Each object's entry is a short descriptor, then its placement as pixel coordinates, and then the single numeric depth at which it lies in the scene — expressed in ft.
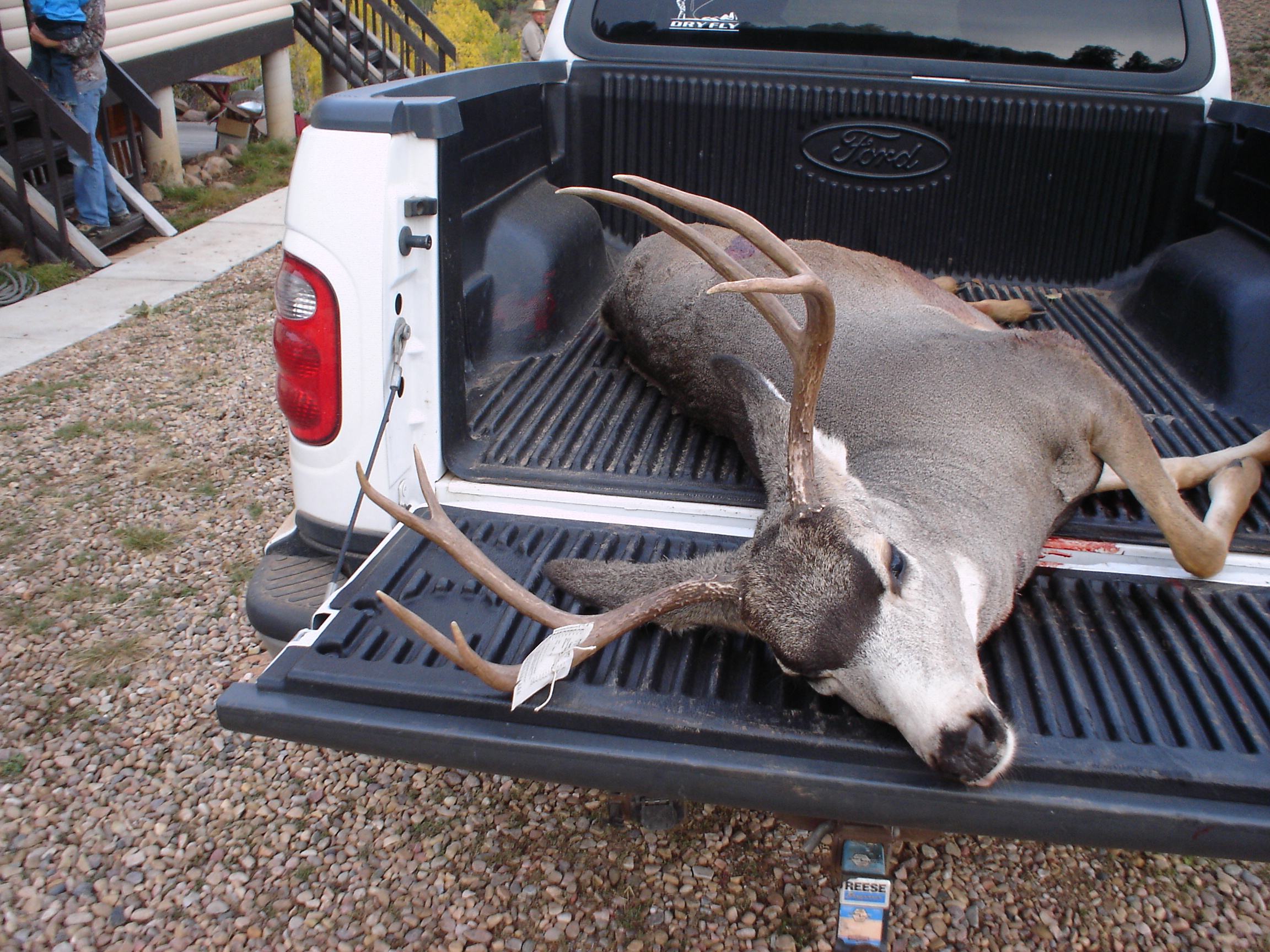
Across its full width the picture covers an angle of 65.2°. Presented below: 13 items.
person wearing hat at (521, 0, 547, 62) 30.14
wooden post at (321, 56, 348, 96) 46.65
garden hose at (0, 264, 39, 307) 24.57
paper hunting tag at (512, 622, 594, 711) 6.17
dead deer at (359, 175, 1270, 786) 6.41
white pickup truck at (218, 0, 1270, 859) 6.20
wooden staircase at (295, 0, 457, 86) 45.73
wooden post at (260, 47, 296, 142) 44.06
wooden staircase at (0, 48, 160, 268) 25.21
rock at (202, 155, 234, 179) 38.32
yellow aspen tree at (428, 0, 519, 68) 56.08
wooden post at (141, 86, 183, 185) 35.17
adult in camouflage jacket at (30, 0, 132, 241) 26.76
